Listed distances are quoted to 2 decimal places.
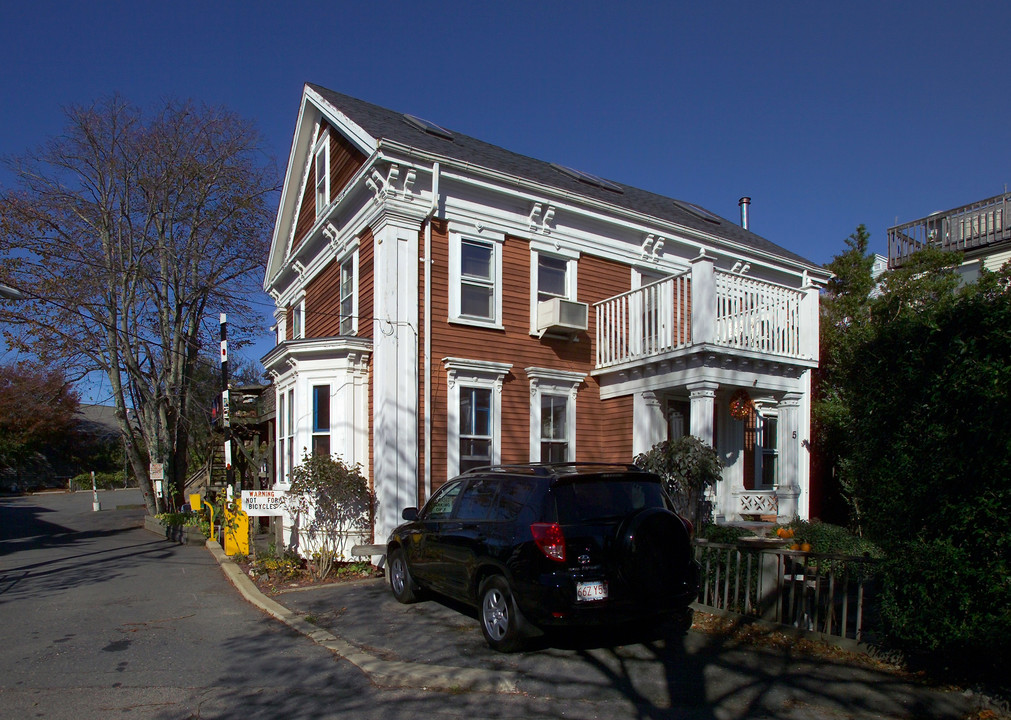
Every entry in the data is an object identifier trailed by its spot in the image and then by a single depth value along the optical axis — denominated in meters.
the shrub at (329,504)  11.47
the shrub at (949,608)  5.13
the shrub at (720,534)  9.59
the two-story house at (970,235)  21.20
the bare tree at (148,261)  22.16
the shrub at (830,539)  11.65
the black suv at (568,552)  6.22
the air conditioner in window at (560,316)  13.34
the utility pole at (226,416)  13.86
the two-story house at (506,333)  12.14
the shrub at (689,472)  9.97
